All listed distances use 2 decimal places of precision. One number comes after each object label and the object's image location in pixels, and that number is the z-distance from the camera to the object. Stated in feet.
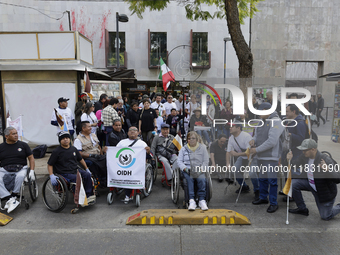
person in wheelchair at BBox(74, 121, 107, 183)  18.70
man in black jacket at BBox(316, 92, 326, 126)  16.08
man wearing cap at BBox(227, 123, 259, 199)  17.34
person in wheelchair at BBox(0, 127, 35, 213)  16.74
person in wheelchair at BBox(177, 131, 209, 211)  16.63
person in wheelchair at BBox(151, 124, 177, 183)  20.94
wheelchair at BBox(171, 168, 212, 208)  16.78
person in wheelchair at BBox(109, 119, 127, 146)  20.58
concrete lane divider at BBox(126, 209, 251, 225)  14.89
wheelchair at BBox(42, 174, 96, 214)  16.07
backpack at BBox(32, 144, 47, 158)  20.11
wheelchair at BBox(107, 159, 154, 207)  17.60
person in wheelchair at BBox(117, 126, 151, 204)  18.58
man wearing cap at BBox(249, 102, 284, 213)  16.49
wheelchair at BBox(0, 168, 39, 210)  16.95
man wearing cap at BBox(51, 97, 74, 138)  25.05
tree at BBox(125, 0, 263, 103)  22.68
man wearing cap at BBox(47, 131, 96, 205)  16.79
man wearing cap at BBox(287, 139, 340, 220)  14.79
